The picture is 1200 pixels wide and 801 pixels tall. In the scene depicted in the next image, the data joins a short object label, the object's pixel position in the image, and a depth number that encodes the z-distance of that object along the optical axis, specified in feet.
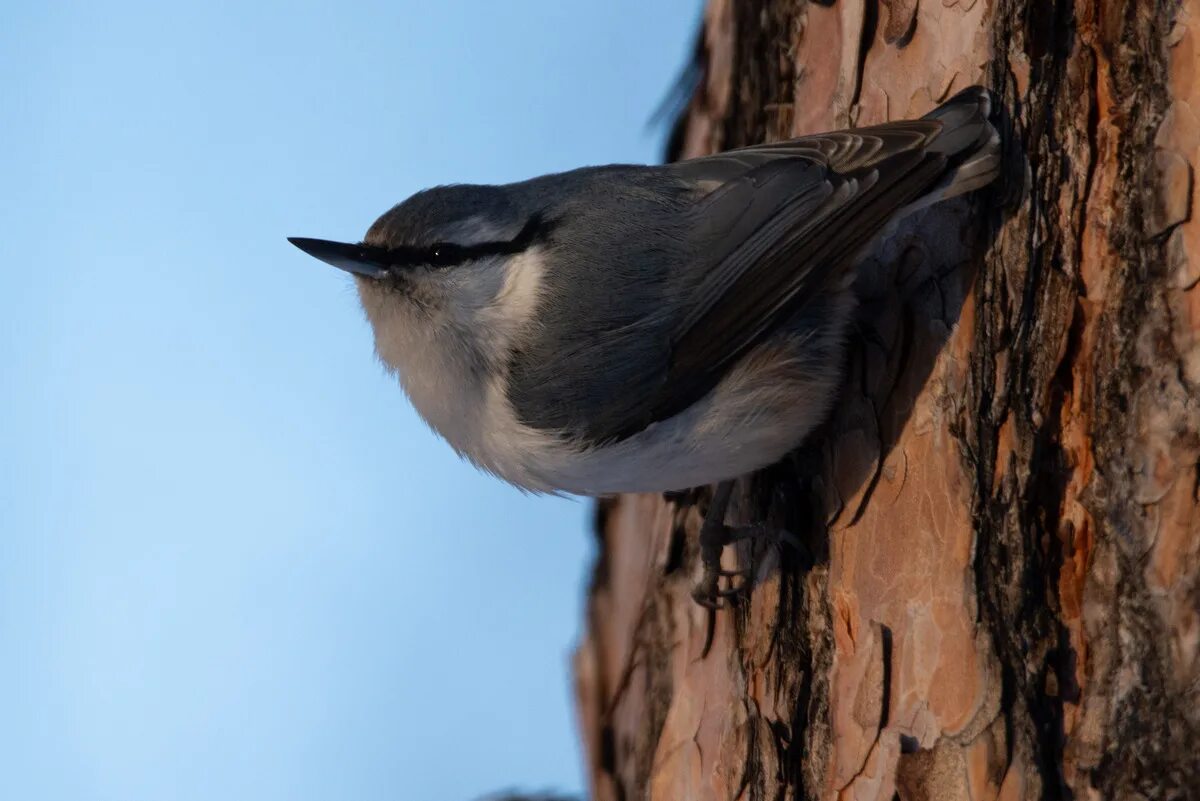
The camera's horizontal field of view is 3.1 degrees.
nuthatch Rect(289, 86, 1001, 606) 13.65
